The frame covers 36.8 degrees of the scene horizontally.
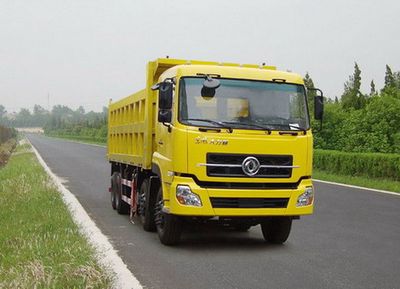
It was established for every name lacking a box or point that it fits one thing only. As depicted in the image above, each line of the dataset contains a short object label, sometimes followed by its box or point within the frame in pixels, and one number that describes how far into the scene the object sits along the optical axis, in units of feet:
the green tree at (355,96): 98.12
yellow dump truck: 25.23
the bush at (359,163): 61.26
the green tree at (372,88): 116.90
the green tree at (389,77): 113.29
